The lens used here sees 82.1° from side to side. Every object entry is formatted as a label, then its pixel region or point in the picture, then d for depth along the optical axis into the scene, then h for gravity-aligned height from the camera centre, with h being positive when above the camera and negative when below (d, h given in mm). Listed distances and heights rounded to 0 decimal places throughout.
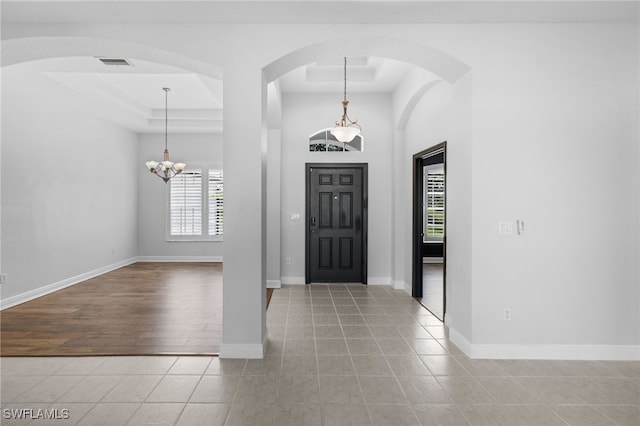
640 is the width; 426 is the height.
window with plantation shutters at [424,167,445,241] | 9508 +320
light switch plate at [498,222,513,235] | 3367 -142
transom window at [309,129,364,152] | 6484 +1225
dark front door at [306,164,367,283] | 6504 -211
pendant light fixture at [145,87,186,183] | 7258 +973
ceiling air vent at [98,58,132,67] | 4554 +1905
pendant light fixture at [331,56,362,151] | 5004 +1113
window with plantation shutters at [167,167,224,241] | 9086 +170
